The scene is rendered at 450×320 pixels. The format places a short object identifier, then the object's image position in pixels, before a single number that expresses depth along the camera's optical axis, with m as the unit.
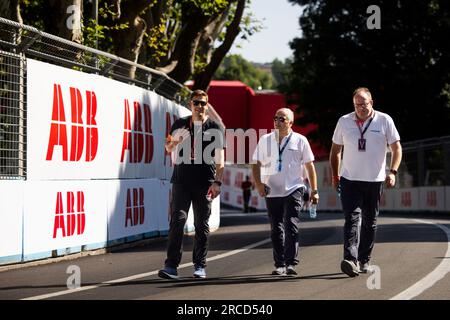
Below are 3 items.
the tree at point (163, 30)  27.36
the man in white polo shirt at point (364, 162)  12.23
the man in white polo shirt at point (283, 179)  12.29
